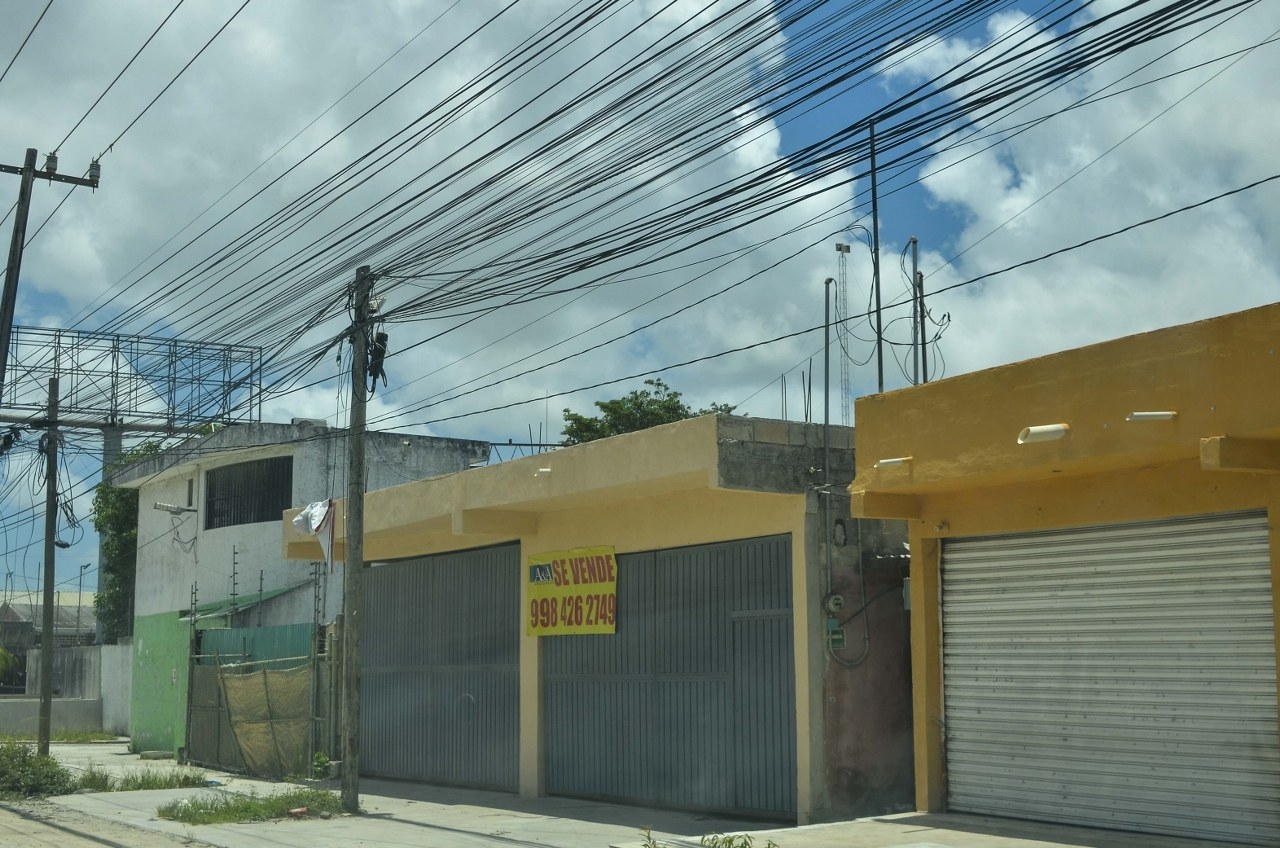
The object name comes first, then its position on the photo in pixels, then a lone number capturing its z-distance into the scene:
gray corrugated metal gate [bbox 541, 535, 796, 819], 14.69
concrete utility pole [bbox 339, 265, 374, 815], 16.53
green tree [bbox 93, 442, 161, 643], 45.03
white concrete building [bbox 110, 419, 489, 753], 29.33
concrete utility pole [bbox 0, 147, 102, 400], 20.77
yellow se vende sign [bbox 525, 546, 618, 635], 17.22
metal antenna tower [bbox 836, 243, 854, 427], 15.37
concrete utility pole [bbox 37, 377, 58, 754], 23.19
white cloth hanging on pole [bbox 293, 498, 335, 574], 18.03
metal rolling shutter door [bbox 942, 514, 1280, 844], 10.88
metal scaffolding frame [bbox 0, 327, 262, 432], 29.78
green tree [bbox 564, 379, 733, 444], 38.94
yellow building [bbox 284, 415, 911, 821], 14.27
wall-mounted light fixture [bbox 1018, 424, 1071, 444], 11.33
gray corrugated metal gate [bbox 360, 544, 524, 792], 19.23
